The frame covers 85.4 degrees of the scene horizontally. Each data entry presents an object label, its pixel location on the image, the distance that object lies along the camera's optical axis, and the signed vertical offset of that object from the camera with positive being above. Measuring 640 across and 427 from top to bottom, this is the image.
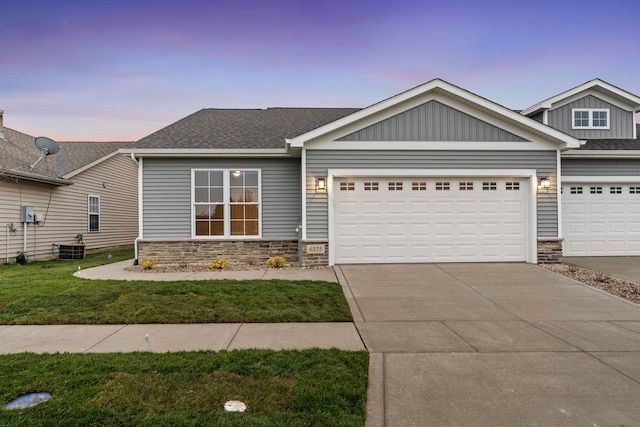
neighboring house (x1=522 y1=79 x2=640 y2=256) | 10.66 +0.37
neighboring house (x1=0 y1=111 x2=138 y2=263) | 11.88 +0.77
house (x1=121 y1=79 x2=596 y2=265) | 9.44 +0.94
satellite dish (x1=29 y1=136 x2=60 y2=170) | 12.94 +2.64
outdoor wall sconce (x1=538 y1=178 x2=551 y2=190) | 9.48 +0.85
